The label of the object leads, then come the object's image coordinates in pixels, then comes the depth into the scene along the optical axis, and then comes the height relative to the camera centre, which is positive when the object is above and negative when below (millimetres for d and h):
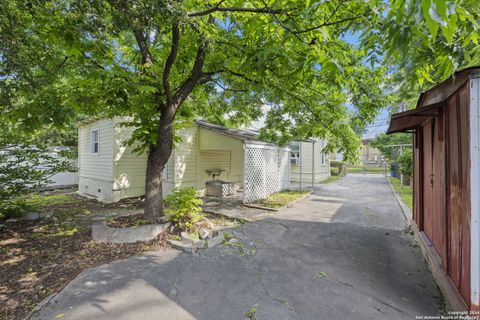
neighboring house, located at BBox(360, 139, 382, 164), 51350 +1580
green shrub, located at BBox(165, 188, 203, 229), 5199 -1091
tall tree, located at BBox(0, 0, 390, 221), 3012 +1825
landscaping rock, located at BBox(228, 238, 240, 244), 4934 -1741
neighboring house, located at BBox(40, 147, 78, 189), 13734 -1172
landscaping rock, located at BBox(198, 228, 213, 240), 4914 -1585
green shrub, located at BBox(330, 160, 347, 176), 22802 -647
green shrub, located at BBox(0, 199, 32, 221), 6180 -1424
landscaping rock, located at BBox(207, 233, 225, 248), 4712 -1691
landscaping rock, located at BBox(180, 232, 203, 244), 4756 -1652
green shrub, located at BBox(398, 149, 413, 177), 12594 -181
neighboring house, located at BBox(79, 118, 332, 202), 9211 -74
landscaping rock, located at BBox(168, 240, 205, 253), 4504 -1710
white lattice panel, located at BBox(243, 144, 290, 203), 8891 -448
